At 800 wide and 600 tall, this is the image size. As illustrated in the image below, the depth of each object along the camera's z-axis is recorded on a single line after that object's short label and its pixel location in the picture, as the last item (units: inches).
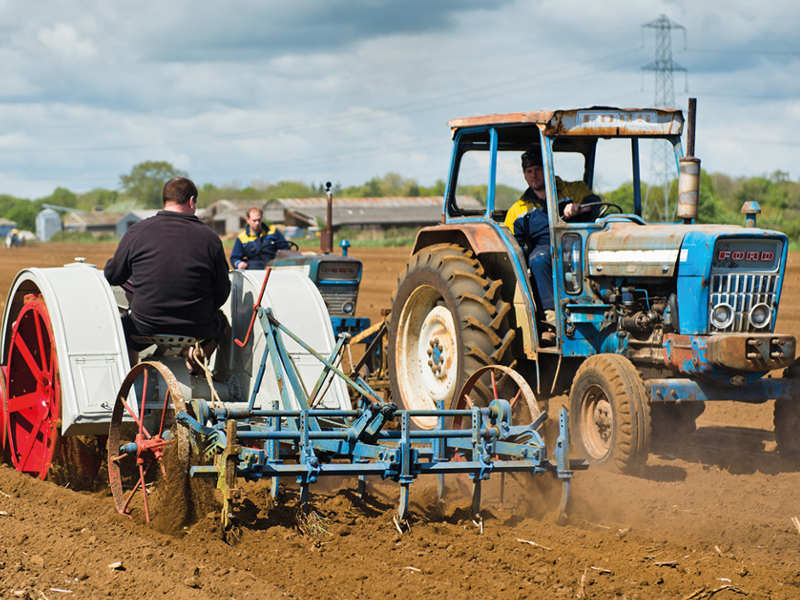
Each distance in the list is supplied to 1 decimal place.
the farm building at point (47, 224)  4576.8
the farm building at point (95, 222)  4585.1
